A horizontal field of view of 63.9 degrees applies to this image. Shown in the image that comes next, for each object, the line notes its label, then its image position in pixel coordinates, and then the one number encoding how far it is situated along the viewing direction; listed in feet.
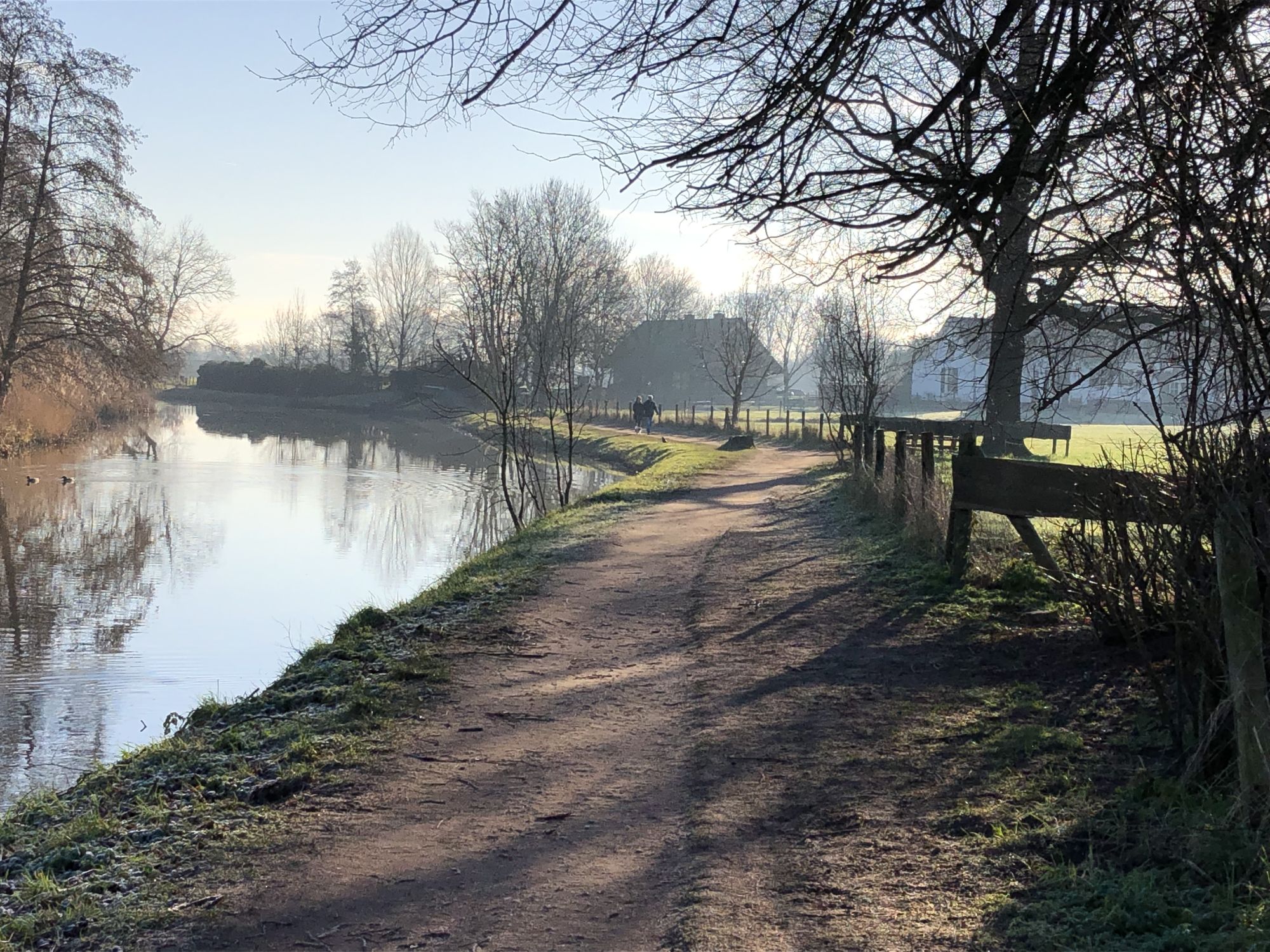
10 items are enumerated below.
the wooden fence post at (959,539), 29.43
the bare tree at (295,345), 291.36
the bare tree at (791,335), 228.84
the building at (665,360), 269.03
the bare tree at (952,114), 14.92
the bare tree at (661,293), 292.20
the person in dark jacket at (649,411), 142.92
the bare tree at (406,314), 277.23
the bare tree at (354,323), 245.24
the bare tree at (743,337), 134.31
